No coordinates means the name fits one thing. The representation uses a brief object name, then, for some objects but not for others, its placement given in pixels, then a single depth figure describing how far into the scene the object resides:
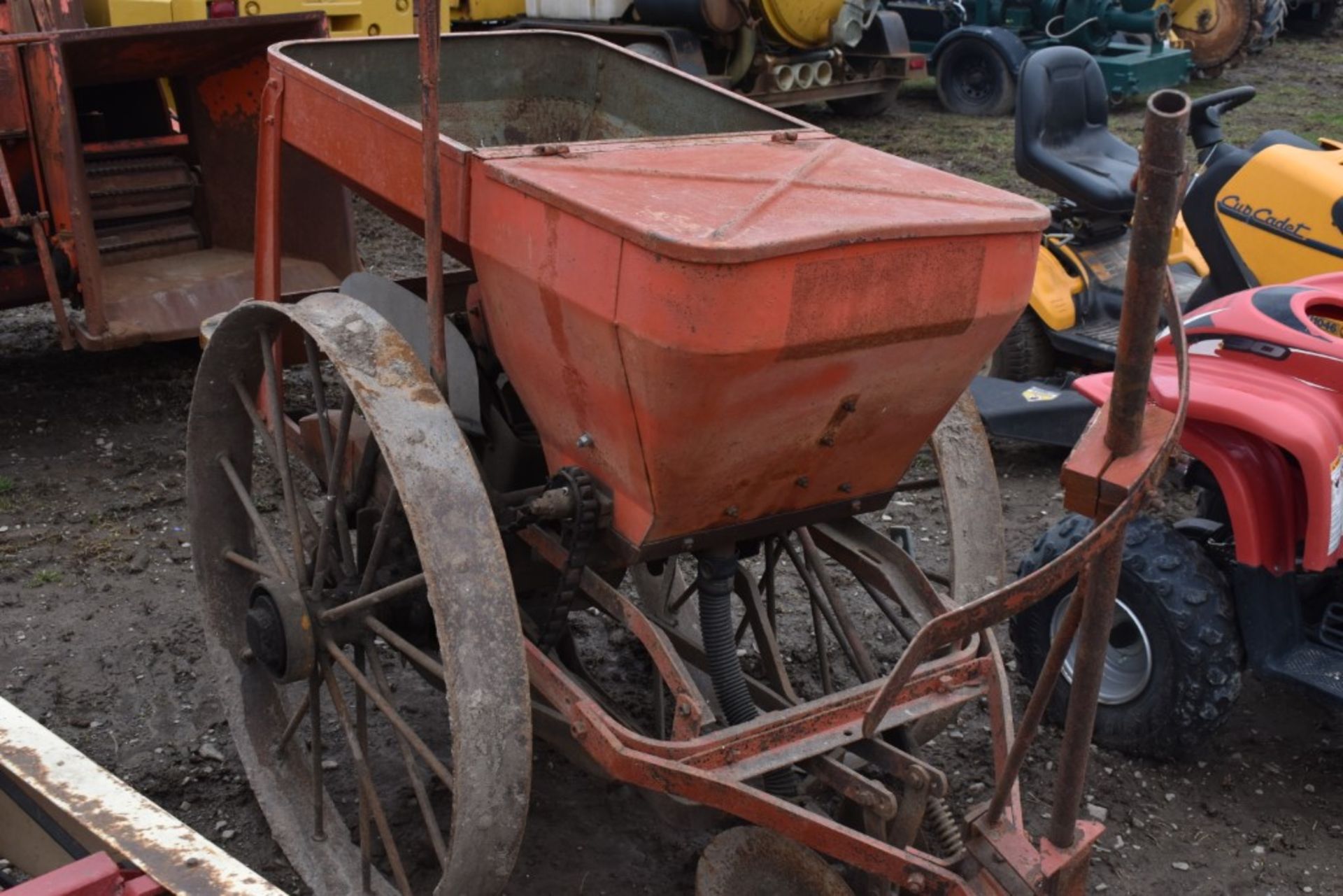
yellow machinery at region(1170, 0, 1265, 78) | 12.57
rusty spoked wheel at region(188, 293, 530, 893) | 2.31
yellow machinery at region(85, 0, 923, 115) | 9.34
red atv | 2.98
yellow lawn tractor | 4.12
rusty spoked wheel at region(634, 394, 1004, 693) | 2.86
